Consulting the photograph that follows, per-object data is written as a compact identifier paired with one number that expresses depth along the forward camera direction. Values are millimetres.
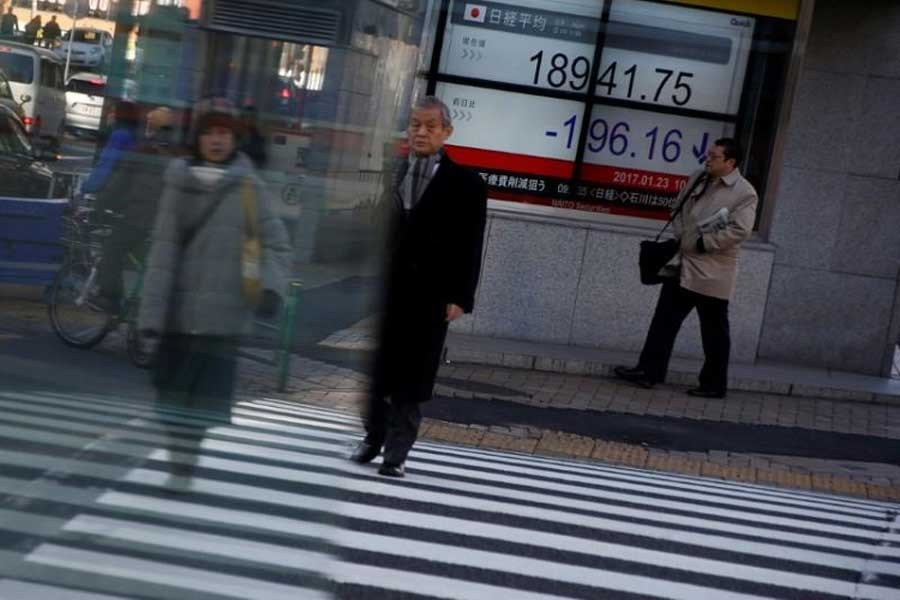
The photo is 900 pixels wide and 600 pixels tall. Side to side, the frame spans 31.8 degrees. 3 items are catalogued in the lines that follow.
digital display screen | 13008
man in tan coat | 11375
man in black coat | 6988
